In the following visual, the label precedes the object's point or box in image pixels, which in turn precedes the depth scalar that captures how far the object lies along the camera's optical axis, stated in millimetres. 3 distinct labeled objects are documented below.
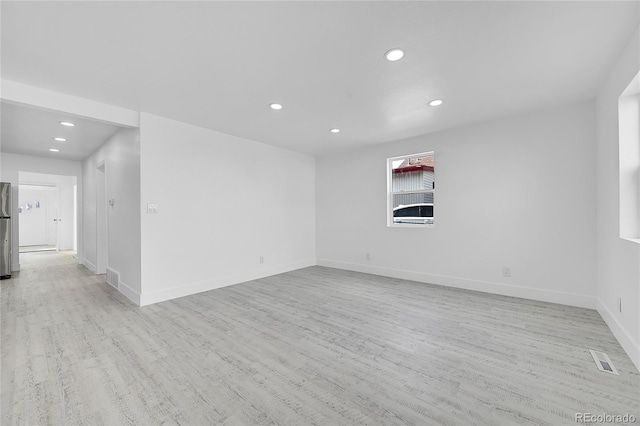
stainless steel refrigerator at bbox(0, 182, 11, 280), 4945
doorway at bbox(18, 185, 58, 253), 9641
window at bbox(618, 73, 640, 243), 2221
